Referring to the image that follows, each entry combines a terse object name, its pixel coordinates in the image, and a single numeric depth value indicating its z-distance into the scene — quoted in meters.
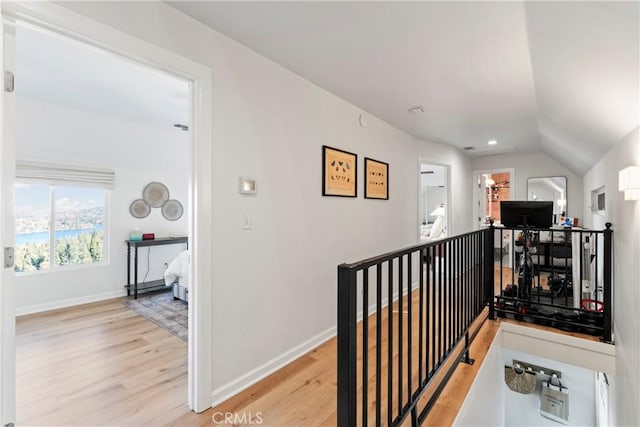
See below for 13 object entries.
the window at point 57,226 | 3.62
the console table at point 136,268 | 4.26
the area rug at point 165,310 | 3.17
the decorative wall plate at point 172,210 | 4.82
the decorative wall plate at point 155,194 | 4.60
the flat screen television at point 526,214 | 3.39
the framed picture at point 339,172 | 2.82
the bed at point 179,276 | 3.94
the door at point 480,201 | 6.41
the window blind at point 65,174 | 3.47
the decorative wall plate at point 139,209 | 4.46
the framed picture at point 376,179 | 3.44
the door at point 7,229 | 1.24
